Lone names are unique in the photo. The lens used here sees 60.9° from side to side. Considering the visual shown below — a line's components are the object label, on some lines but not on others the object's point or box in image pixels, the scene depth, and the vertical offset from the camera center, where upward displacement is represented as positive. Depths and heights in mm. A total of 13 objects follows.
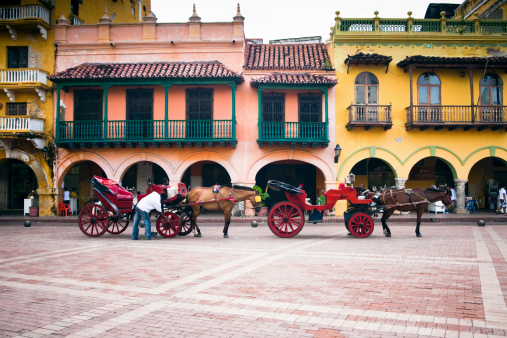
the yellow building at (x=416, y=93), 21984 +4488
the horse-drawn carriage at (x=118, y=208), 13008 -796
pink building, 21406 +4209
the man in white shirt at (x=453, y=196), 22469 -830
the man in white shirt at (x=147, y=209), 12477 -763
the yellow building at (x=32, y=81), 21922 +5213
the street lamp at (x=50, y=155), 22406 +1478
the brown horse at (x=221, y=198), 13211 -481
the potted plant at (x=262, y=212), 21078 -1486
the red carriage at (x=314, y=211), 12820 -911
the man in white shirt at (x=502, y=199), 21375 -965
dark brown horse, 13297 -578
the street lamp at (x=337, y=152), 21381 +1466
